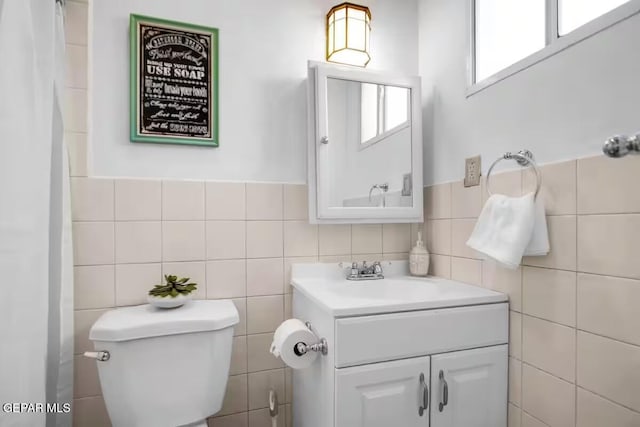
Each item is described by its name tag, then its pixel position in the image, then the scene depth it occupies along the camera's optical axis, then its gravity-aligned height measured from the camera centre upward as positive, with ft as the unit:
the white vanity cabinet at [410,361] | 3.33 -1.56
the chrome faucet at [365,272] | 4.99 -0.91
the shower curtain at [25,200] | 2.43 +0.07
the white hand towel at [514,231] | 3.34 -0.21
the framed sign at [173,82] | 4.34 +1.67
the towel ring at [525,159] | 3.51 +0.55
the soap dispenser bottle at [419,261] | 5.18 -0.77
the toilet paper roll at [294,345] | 3.65 -1.44
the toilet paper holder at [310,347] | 3.56 -1.45
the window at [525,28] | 3.10 +1.96
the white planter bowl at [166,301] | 3.92 -1.05
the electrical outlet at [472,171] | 4.39 +0.52
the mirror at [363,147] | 4.80 +0.93
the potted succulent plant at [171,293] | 3.93 -0.97
